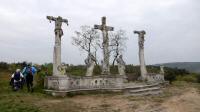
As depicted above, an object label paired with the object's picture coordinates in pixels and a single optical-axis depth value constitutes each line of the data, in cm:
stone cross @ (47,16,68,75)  948
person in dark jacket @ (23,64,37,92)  947
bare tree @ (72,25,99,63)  1949
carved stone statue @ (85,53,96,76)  1151
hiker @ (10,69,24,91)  967
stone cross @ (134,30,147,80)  1254
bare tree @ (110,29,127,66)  1982
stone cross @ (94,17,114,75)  1173
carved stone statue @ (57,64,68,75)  941
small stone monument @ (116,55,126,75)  1304
